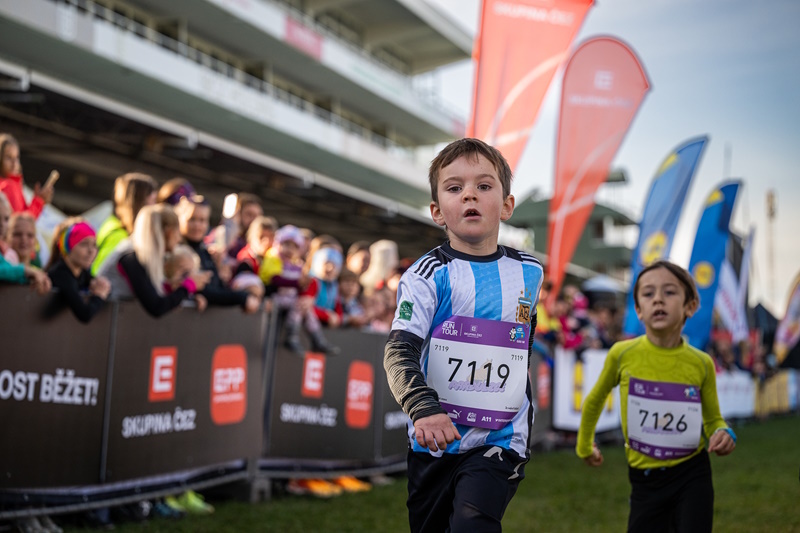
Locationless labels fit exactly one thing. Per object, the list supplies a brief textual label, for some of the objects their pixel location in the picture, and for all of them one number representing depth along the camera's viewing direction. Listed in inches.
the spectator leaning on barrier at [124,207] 245.4
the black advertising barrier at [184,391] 227.0
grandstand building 523.8
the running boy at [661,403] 172.6
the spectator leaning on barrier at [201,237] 263.9
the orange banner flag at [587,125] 413.4
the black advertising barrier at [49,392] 194.1
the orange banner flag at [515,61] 297.7
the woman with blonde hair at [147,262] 232.1
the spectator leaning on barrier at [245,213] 316.2
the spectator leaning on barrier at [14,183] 240.2
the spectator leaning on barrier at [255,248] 291.1
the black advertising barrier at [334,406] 297.7
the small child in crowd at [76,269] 208.2
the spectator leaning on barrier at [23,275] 196.4
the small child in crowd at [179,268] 247.4
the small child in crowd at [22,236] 209.9
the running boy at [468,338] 120.3
